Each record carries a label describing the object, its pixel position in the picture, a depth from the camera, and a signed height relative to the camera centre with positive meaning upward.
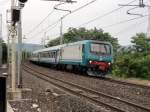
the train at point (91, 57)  18.08 -0.03
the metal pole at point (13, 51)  8.89 +0.23
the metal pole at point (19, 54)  10.49 +0.14
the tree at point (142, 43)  25.71 +1.37
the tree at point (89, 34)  44.31 +4.24
